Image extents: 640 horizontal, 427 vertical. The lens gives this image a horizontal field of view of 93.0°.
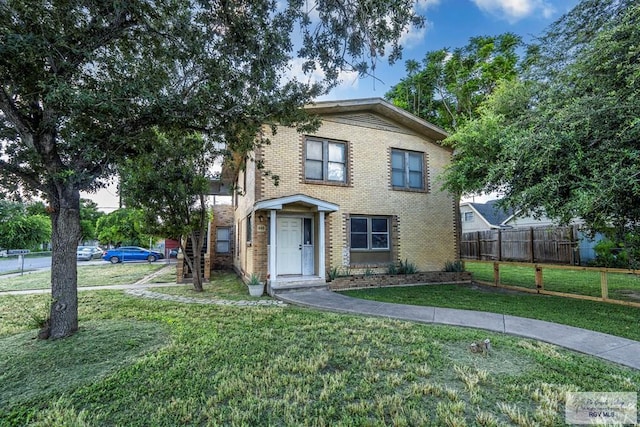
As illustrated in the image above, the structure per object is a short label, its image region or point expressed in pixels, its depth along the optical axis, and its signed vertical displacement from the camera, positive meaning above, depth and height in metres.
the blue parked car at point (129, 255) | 22.34 -1.68
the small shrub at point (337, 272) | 9.61 -1.34
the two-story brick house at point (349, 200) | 9.36 +1.06
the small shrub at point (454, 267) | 11.38 -1.38
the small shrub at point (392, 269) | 10.59 -1.34
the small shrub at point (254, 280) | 8.64 -1.40
